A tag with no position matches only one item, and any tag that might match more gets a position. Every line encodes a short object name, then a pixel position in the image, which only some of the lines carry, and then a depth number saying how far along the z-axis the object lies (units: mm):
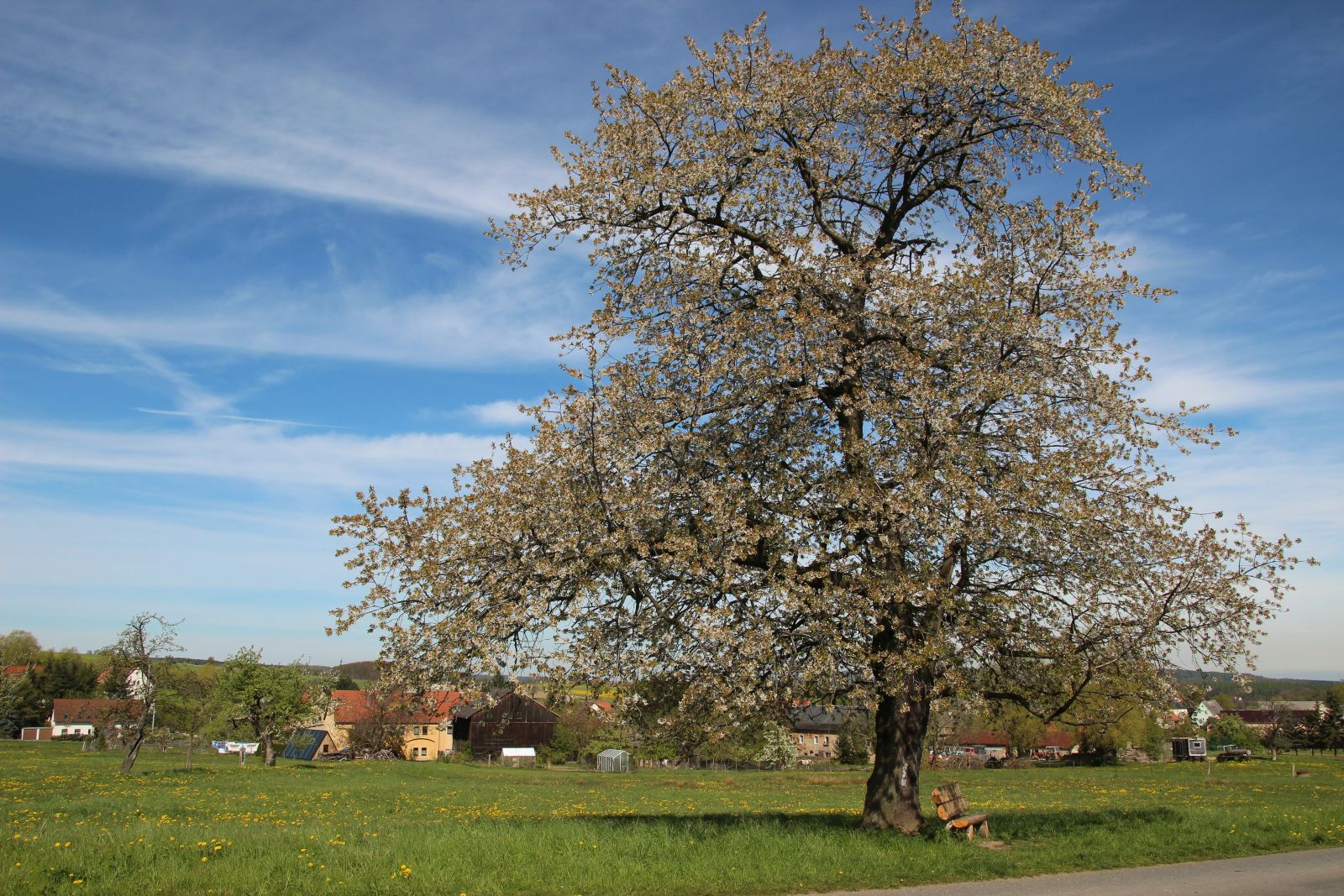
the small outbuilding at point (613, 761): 74500
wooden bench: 16016
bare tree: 40844
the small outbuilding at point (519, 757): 84312
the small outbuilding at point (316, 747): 89625
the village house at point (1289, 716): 99562
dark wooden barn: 98375
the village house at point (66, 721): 120625
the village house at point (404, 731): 88794
